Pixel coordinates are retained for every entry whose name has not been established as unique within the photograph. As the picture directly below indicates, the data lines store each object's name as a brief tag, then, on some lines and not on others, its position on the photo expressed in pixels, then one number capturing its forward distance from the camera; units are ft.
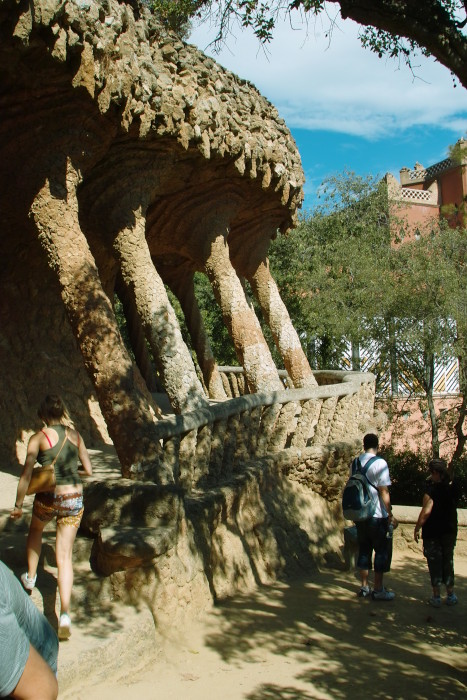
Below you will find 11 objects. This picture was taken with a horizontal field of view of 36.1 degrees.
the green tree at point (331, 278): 57.93
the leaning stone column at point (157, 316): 23.61
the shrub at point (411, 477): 52.21
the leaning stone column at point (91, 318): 17.67
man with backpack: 19.80
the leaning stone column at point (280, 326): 34.14
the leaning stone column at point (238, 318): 30.30
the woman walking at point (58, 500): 13.32
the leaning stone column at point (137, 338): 42.22
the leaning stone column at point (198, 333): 41.96
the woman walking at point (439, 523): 20.56
